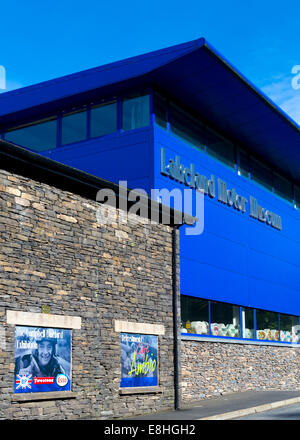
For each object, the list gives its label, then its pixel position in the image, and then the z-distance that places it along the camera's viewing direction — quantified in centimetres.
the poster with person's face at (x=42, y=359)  1366
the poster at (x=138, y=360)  1678
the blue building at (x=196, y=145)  2281
